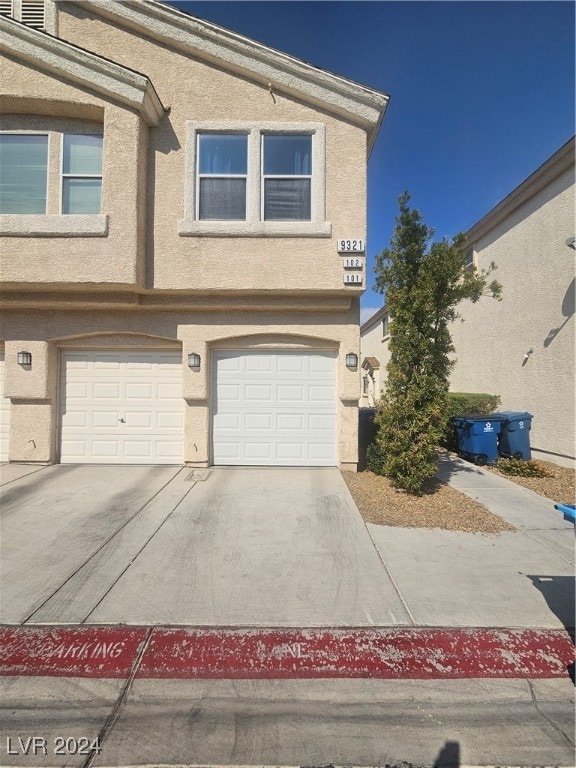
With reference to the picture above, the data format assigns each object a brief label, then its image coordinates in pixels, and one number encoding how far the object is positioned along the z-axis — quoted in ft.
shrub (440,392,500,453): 26.61
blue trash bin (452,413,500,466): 22.71
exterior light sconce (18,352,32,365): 20.97
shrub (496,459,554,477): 20.81
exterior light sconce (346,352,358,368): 20.79
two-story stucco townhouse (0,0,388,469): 18.88
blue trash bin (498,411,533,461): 22.97
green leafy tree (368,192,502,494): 16.83
